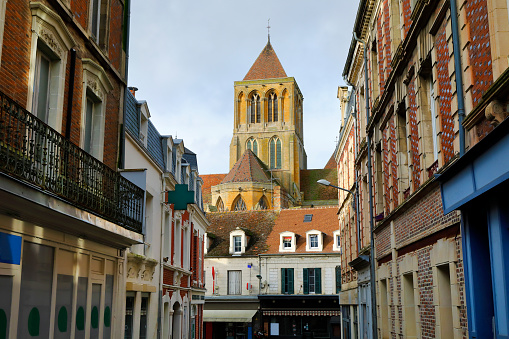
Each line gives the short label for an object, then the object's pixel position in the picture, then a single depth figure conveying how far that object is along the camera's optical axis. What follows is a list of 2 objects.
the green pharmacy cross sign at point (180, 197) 17.02
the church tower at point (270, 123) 78.25
